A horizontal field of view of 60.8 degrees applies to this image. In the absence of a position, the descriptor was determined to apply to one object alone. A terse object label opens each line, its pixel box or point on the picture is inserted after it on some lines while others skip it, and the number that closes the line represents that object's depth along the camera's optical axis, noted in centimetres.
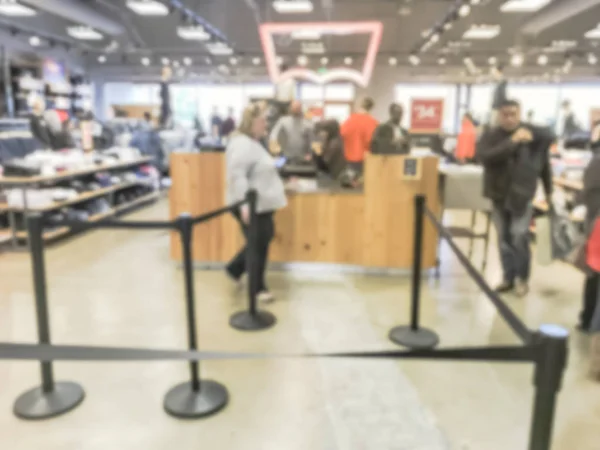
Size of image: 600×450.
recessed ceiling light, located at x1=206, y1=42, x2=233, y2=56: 1363
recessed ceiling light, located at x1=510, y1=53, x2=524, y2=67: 1260
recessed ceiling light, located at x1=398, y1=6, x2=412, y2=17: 1048
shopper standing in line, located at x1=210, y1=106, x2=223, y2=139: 1401
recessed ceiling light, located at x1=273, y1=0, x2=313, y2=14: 925
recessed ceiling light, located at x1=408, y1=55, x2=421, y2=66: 1553
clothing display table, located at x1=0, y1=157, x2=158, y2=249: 549
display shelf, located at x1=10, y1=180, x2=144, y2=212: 573
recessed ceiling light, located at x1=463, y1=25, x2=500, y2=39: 1081
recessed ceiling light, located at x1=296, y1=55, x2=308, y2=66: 1587
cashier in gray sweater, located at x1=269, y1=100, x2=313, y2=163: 582
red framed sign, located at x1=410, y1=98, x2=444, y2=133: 1298
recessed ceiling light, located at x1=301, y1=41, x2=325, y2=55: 1475
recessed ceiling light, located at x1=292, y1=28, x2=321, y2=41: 1430
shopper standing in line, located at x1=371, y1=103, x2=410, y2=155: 462
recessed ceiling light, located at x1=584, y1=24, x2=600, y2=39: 1359
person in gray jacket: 361
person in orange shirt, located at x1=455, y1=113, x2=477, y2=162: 962
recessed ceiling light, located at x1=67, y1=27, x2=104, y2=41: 1202
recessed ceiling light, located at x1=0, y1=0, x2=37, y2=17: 918
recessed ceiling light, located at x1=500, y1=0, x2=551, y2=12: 899
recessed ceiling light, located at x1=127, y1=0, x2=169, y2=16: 887
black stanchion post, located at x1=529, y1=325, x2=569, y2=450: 128
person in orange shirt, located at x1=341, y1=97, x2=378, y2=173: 630
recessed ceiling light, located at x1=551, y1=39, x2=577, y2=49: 1394
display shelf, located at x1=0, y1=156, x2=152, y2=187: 538
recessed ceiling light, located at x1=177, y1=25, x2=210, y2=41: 1063
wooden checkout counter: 465
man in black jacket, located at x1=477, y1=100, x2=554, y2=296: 398
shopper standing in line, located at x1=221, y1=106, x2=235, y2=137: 1385
